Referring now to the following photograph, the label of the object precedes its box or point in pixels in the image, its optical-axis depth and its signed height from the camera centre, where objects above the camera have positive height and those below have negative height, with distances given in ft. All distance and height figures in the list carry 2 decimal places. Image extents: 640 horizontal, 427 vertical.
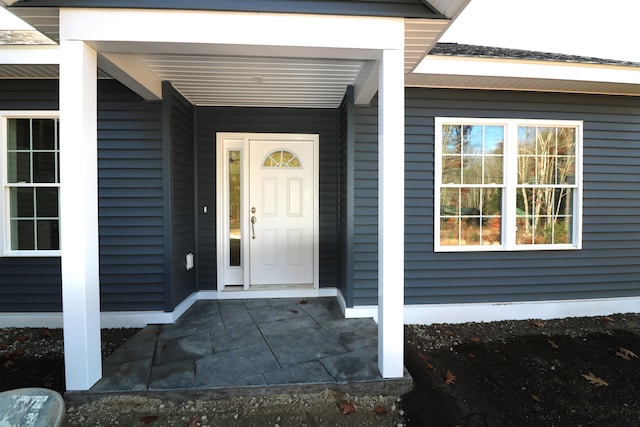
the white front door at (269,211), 13.57 -0.13
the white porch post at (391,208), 7.28 +0.01
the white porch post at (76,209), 6.81 -0.02
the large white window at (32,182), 11.18 +0.95
